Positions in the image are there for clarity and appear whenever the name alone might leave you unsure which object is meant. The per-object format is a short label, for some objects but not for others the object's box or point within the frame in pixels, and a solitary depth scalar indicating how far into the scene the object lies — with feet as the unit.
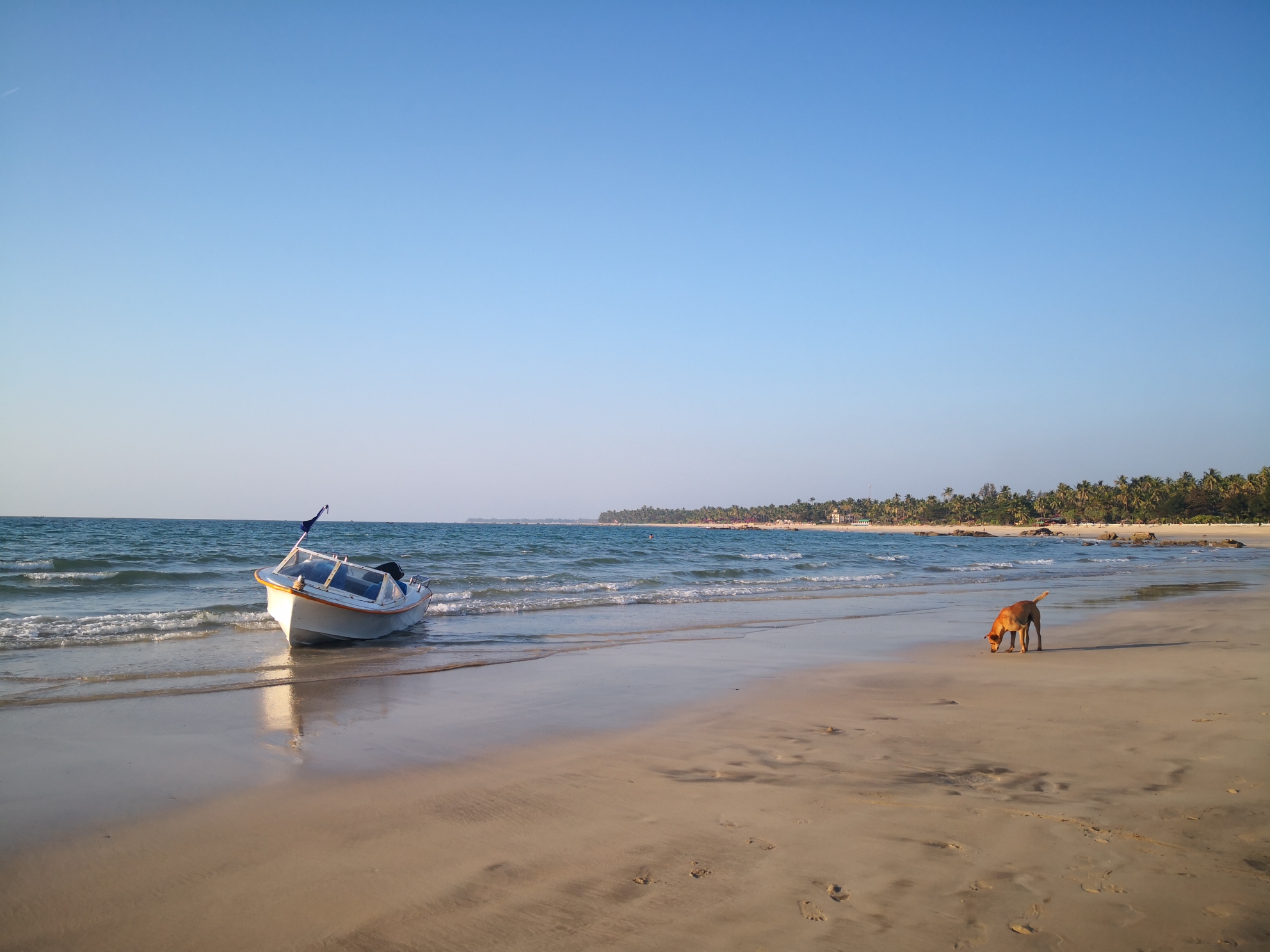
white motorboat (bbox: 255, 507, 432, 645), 46.85
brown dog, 42.98
